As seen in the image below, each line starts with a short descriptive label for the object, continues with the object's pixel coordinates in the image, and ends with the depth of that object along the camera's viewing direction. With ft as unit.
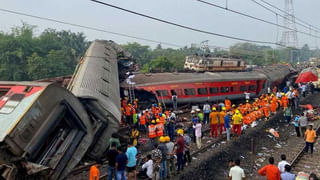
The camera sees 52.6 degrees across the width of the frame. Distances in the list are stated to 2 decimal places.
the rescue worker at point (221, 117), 49.24
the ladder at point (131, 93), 65.54
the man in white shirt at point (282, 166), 27.07
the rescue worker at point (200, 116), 55.36
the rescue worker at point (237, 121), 48.16
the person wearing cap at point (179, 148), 32.86
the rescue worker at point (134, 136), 39.52
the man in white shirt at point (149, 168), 30.01
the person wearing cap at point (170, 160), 31.49
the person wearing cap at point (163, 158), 30.71
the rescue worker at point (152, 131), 41.78
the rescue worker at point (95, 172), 24.35
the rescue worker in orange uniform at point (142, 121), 49.78
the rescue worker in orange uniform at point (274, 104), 63.67
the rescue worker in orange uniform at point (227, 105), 63.97
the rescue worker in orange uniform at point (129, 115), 49.05
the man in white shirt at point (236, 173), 24.53
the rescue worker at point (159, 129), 42.91
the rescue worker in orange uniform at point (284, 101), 64.80
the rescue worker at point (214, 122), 47.09
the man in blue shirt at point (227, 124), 46.16
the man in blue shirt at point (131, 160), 27.78
